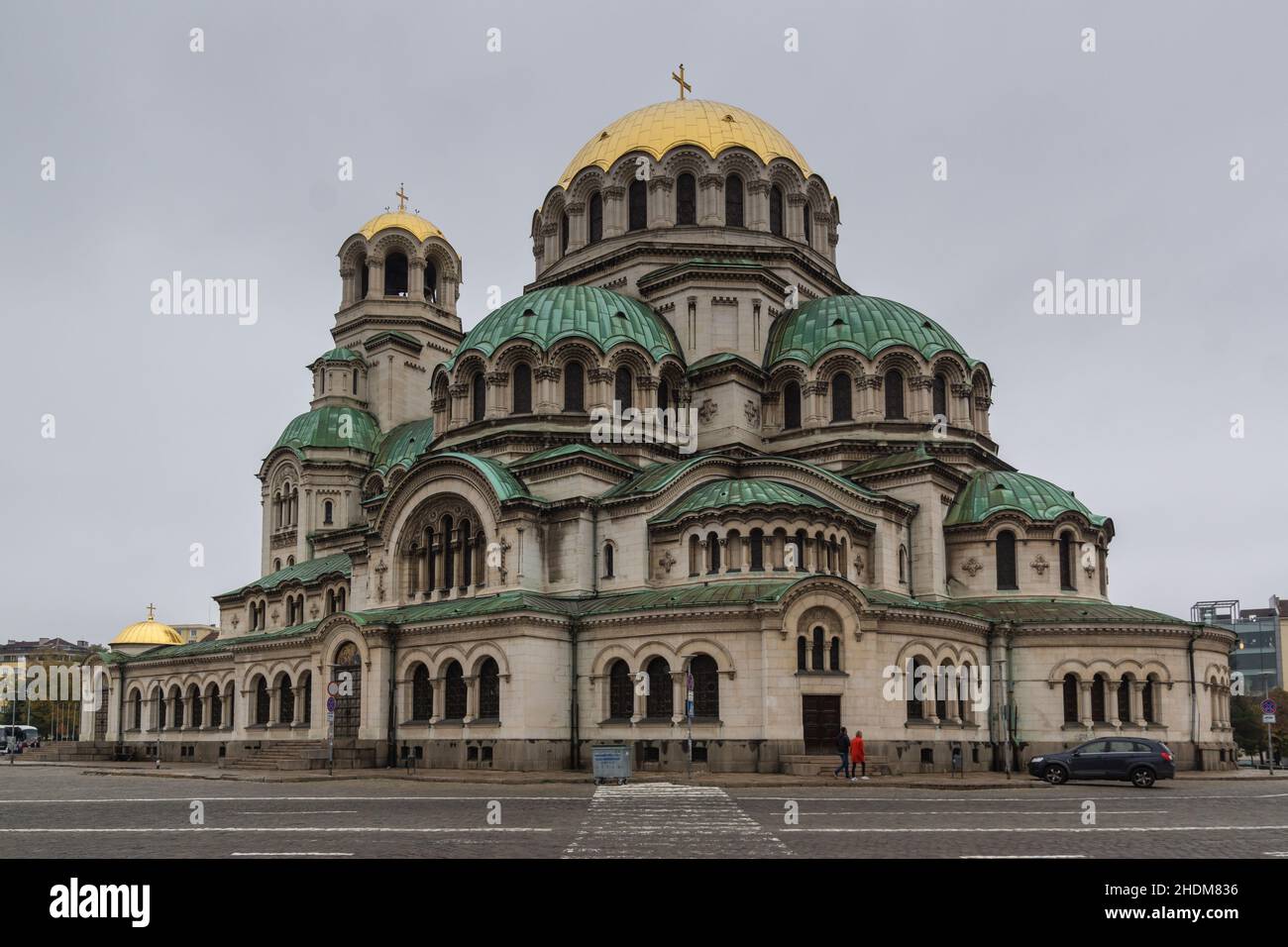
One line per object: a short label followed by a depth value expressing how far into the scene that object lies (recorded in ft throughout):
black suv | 117.70
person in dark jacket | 121.78
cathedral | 139.95
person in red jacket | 123.95
